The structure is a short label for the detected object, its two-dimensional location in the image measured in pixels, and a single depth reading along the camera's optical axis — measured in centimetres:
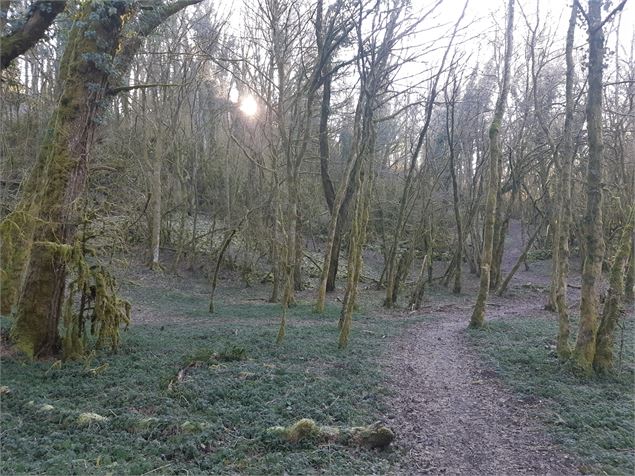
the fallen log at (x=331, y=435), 481
